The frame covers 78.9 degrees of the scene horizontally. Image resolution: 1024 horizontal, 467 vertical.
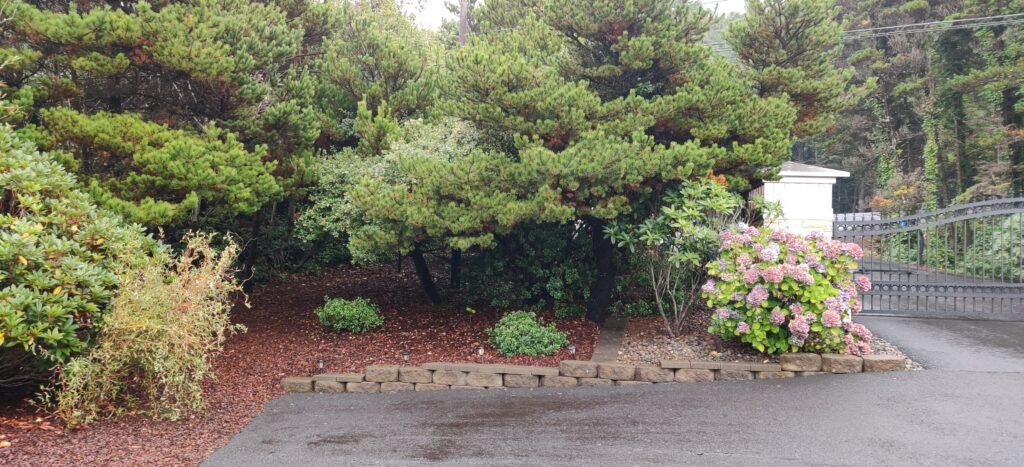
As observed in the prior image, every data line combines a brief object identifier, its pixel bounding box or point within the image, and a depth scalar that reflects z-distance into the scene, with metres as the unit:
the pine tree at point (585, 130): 6.28
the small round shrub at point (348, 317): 7.59
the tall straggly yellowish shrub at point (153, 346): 4.75
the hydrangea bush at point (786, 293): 5.85
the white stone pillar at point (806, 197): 9.65
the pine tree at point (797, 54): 8.87
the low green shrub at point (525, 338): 6.68
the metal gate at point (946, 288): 8.03
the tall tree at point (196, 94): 6.20
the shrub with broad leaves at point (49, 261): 4.32
